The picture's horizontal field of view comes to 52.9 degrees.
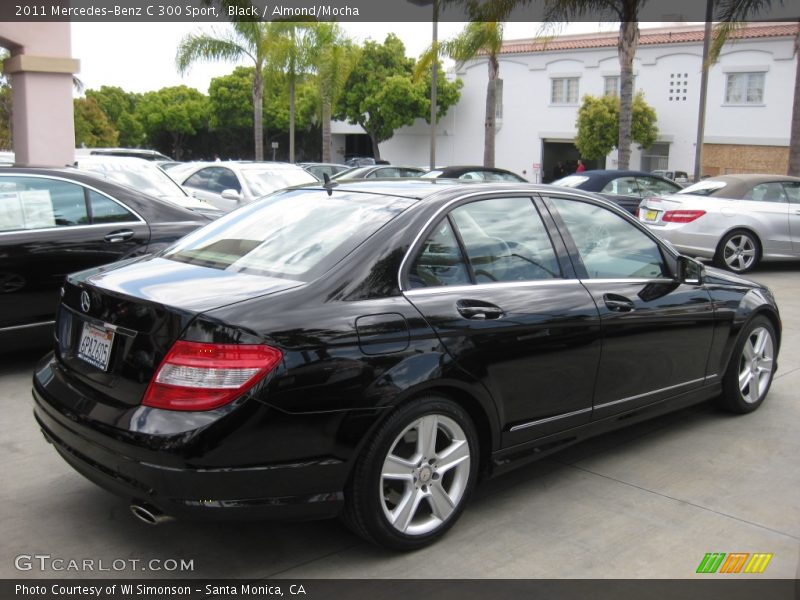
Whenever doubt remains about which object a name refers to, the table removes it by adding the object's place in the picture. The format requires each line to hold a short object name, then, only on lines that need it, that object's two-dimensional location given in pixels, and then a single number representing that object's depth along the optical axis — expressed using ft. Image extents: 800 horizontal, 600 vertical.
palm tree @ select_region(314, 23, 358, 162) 102.94
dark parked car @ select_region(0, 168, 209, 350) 18.67
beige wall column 41.39
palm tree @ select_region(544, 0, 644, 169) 66.13
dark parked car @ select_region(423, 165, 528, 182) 52.92
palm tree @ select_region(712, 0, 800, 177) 61.87
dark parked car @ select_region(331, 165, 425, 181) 57.06
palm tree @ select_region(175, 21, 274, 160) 98.32
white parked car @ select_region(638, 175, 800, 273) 38.37
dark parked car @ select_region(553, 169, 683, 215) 47.55
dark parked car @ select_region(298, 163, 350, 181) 66.91
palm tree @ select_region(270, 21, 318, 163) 101.14
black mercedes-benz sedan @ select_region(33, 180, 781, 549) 9.79
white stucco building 108.78
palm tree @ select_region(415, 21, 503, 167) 76.59
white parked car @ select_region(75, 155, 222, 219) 32.27
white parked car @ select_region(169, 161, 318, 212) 44.60
